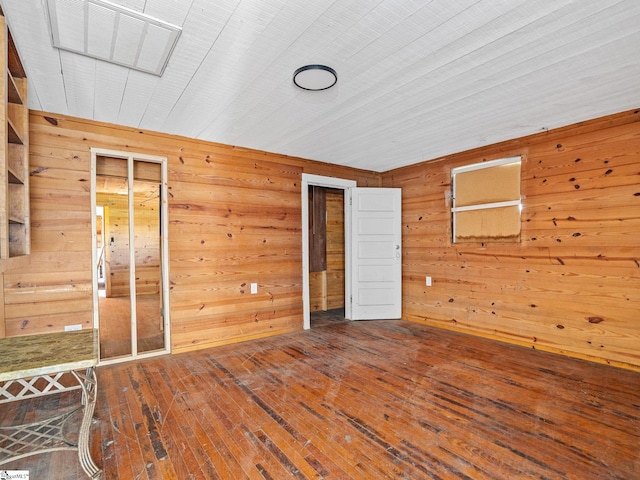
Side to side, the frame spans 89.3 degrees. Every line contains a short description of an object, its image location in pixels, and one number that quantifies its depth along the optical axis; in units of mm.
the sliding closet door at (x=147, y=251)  5639
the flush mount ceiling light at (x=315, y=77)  2125
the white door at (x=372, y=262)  4832
